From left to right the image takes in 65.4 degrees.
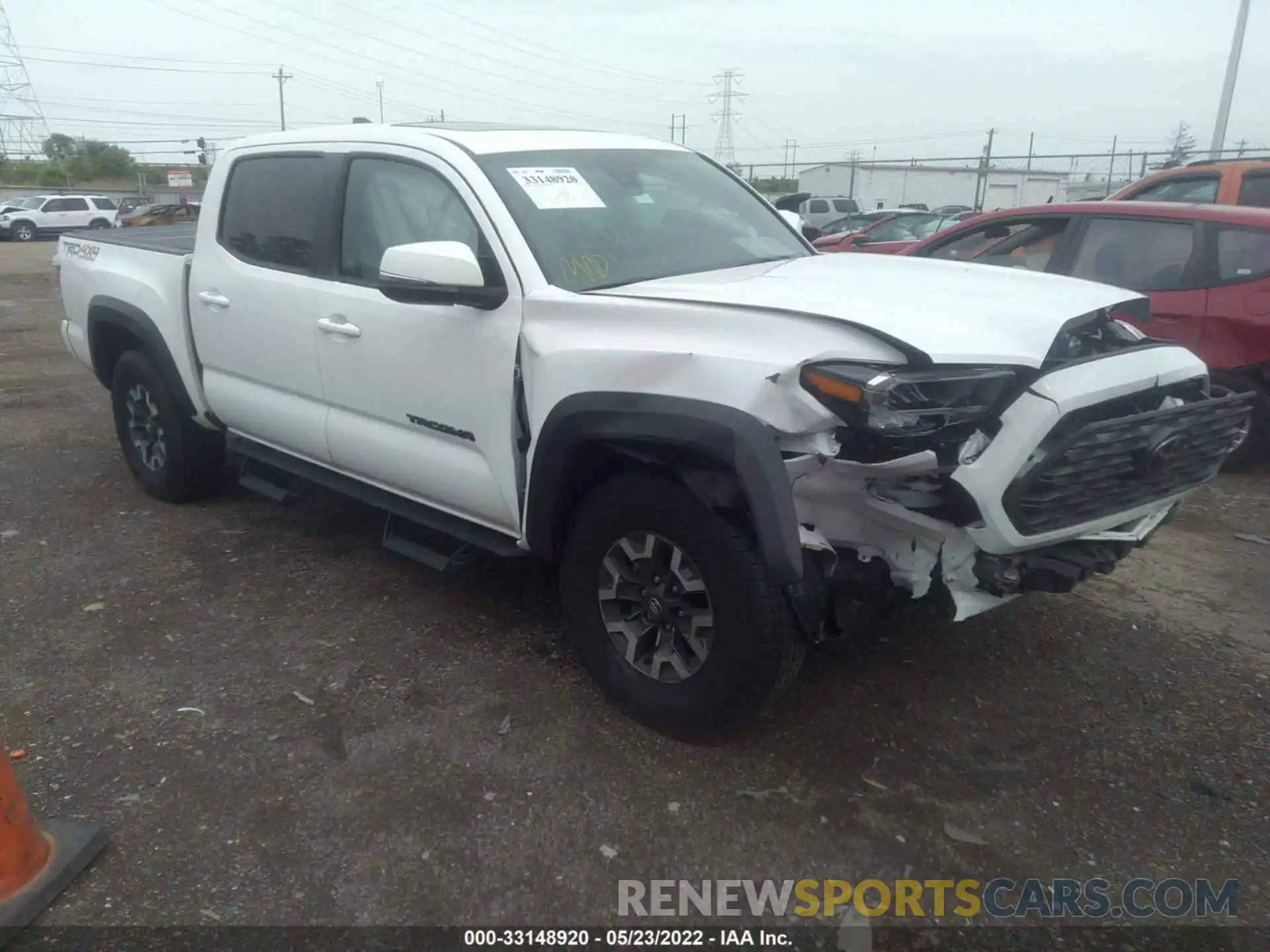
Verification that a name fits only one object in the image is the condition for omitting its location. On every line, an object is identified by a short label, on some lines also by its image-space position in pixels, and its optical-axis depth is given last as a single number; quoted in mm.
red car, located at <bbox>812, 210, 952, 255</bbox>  11891
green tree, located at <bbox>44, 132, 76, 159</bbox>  66750
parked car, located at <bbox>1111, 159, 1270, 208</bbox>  8070
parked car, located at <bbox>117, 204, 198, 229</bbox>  28828
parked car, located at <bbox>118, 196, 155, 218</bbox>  34031
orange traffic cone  2482
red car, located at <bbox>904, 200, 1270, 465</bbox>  5332
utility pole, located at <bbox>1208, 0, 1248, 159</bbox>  17703
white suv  32406
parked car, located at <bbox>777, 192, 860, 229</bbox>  25859
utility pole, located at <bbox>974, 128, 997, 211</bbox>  22969
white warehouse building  29859
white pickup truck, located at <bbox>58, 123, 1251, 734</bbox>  2578
